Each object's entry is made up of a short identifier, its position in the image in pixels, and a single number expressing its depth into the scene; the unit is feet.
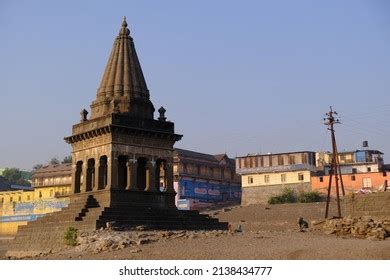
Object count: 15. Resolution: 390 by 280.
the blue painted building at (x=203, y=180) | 198.80
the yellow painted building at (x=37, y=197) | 178.70
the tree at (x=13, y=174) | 391.77
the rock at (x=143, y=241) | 70.13
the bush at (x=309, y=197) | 177.23
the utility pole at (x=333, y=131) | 120.47
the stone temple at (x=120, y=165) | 89.45
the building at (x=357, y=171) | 176.55
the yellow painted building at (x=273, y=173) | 194.39
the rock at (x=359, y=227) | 71.41
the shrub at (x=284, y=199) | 182.29
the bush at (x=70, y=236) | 81.15
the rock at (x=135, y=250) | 64.32
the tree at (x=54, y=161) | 404.69
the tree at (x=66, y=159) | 391.24
